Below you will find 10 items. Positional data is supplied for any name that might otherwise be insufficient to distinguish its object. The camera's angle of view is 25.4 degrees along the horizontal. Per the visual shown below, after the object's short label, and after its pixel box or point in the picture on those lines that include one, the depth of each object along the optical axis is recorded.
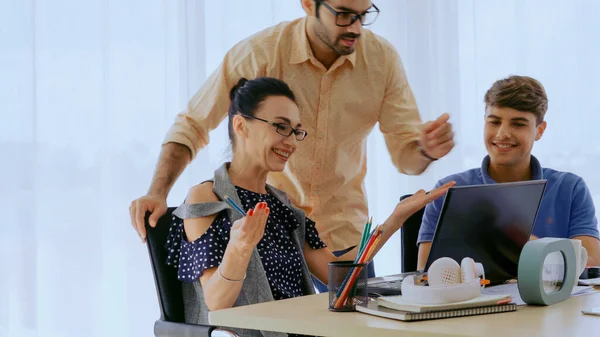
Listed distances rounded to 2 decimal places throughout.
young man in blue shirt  4.03
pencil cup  2.91
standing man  4.30
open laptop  3.13
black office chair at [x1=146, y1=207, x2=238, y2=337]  3.46
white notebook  2.78
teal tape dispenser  2.97
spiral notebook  2.75
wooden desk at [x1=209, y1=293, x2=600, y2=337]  2.65
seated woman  3.27
